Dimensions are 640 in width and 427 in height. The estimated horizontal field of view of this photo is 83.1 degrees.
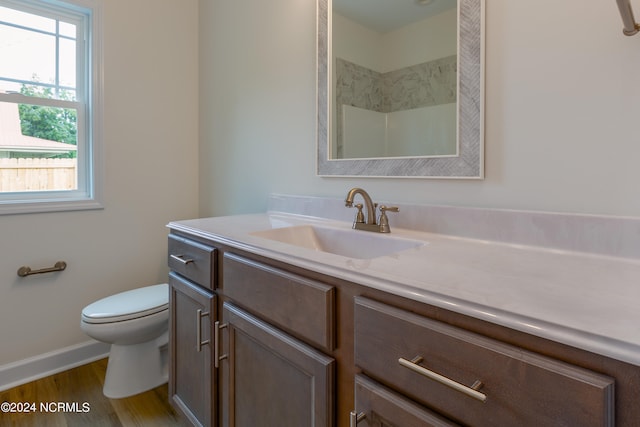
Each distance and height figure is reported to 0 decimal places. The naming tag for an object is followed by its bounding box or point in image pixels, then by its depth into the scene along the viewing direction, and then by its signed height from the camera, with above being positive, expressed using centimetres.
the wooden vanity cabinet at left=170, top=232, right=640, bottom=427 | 49 -29
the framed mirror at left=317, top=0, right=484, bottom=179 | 116 +45
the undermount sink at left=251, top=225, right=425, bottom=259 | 120 -12
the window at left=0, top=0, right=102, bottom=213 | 192 +56
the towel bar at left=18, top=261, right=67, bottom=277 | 190 -34
